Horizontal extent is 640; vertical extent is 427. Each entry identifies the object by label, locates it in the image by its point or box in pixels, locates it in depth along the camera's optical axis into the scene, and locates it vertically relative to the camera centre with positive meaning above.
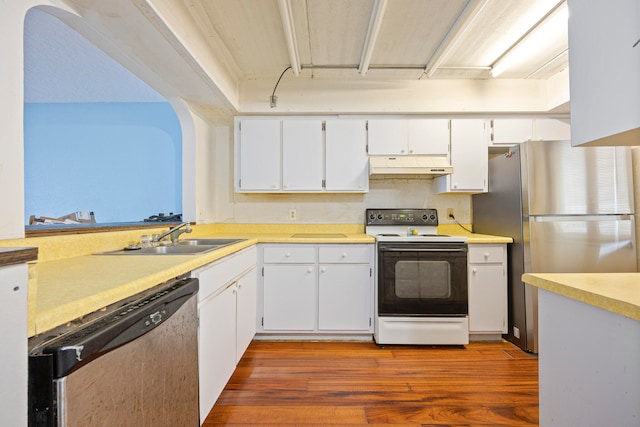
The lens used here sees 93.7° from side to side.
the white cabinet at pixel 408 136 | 2.85 +0.77
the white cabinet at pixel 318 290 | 2.56 -0.62
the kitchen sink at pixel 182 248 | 1.65 -0.18
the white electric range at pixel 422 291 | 2.45 -0.61
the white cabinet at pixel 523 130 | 2.88 +0.83
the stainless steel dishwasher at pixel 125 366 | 0.61 -0.37
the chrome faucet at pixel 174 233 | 1.92 -0.10
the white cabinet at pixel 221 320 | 1.41 -0.58
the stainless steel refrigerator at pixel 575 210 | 2.30 +0.04
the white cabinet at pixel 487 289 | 2.57 -0.62
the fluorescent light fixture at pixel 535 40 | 1.95 +1.31
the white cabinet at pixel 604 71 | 0.71 +0.37
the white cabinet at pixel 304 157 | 2.87 +0.59
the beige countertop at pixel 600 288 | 0.71 -0.20
